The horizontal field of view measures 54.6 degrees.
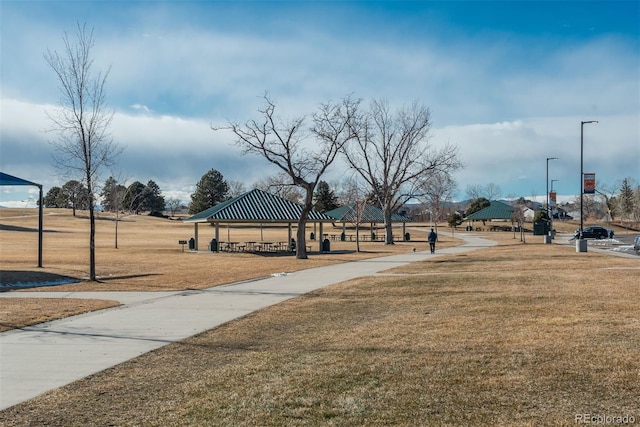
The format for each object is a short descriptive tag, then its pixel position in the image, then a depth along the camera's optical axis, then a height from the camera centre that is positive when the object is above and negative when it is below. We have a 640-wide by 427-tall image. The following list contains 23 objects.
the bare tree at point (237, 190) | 127.91 +5.42
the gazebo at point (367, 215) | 62.55 +0.09
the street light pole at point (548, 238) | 47.83 -1.68
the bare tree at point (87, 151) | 20.08 +2.09
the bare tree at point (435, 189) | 59.66 +3.66
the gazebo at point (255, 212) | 40.34 +0.26
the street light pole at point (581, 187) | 32.56 +1.59
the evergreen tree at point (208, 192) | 100.94 +3.88
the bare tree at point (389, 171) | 57.47 +4.16
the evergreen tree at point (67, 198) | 111.53 +3.43
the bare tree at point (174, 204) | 157.50 +2.91
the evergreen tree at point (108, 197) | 69.70 +2.71
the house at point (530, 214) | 127.80 +0.49
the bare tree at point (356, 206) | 48.58 +0.83
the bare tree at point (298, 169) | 34.34 +2.67
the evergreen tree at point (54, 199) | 130.10 +3.59
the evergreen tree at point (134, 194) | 112.94 +3.55
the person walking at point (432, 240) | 37.66 -1.46
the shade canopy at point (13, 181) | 25.80 +1.43
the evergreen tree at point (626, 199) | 113.75 +3.23
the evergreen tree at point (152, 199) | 121.76 +3.35
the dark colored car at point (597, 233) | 62.59 -1.68
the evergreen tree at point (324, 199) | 105.12 +2.96
